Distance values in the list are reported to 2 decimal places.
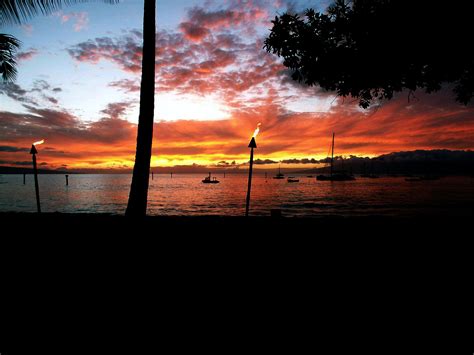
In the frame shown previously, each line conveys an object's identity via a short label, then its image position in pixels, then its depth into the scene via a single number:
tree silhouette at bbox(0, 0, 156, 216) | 7.66
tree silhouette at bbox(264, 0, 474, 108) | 6.54
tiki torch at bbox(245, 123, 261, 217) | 11.65
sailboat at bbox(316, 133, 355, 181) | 123.57
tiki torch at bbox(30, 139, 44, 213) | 12.57
